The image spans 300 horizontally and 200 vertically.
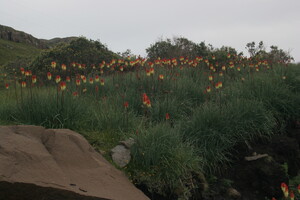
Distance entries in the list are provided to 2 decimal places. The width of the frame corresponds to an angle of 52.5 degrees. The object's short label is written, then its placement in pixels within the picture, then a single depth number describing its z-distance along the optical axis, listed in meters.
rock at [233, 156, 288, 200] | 5.28
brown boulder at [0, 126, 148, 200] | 3.07
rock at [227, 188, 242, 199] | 5.02
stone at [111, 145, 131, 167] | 4.59
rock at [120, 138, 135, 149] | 4.82
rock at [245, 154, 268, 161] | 5.60
